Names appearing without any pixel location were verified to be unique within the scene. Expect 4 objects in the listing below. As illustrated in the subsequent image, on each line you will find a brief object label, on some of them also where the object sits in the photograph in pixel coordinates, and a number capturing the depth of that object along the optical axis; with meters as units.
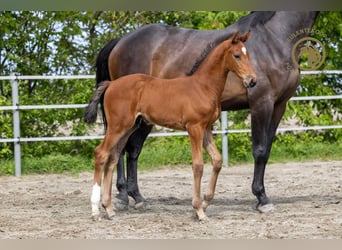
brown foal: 10.52
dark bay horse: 11.74
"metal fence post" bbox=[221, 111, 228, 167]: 17.67
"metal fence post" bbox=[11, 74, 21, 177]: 16.56
